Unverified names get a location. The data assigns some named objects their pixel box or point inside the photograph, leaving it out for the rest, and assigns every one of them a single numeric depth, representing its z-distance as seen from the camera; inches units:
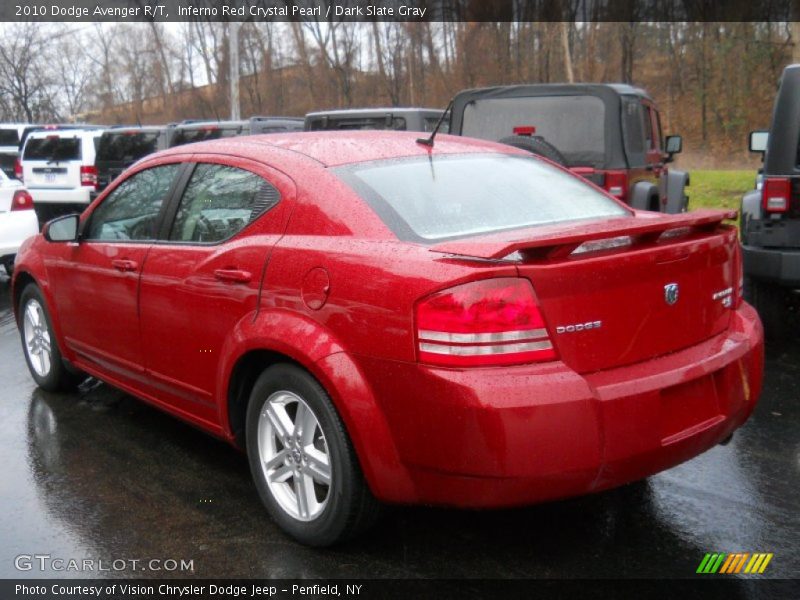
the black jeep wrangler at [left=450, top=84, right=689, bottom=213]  329.1
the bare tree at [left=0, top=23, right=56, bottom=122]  1776.6
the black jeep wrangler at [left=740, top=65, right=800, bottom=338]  244.4
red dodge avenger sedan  114.0
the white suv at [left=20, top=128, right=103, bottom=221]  698.2
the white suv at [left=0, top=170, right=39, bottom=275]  381.7
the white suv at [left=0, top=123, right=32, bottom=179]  963.3
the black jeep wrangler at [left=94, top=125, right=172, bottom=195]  687.1
